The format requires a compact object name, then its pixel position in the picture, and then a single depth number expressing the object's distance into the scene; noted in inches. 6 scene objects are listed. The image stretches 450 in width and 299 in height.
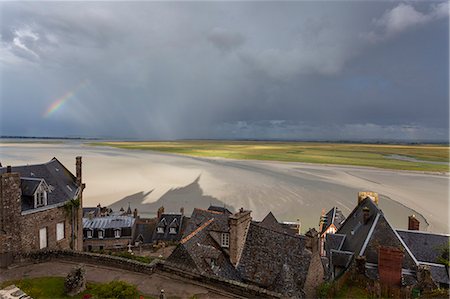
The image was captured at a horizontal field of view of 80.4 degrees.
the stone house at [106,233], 1300.4
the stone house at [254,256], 569.6
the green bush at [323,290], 542.1
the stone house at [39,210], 631.8
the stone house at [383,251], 531.8
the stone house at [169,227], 1316.4
